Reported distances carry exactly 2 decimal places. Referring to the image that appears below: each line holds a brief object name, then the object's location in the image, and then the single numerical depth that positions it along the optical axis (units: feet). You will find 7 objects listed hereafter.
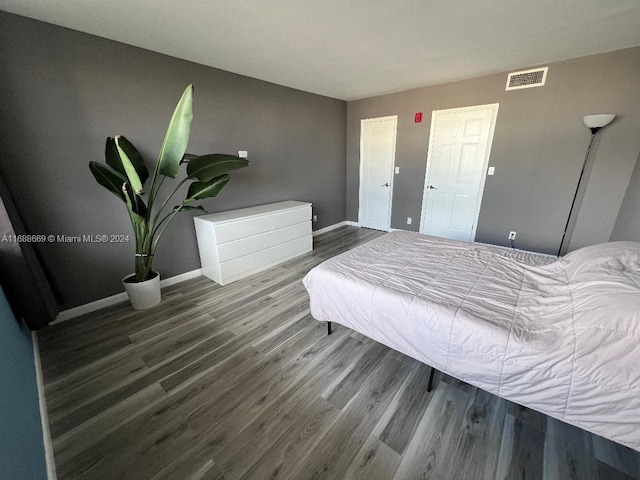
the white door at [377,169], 14.69
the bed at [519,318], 3.34
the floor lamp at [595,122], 8.31
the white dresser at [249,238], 9.20
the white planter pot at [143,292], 7.64
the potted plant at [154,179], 6.48
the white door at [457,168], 11.69
